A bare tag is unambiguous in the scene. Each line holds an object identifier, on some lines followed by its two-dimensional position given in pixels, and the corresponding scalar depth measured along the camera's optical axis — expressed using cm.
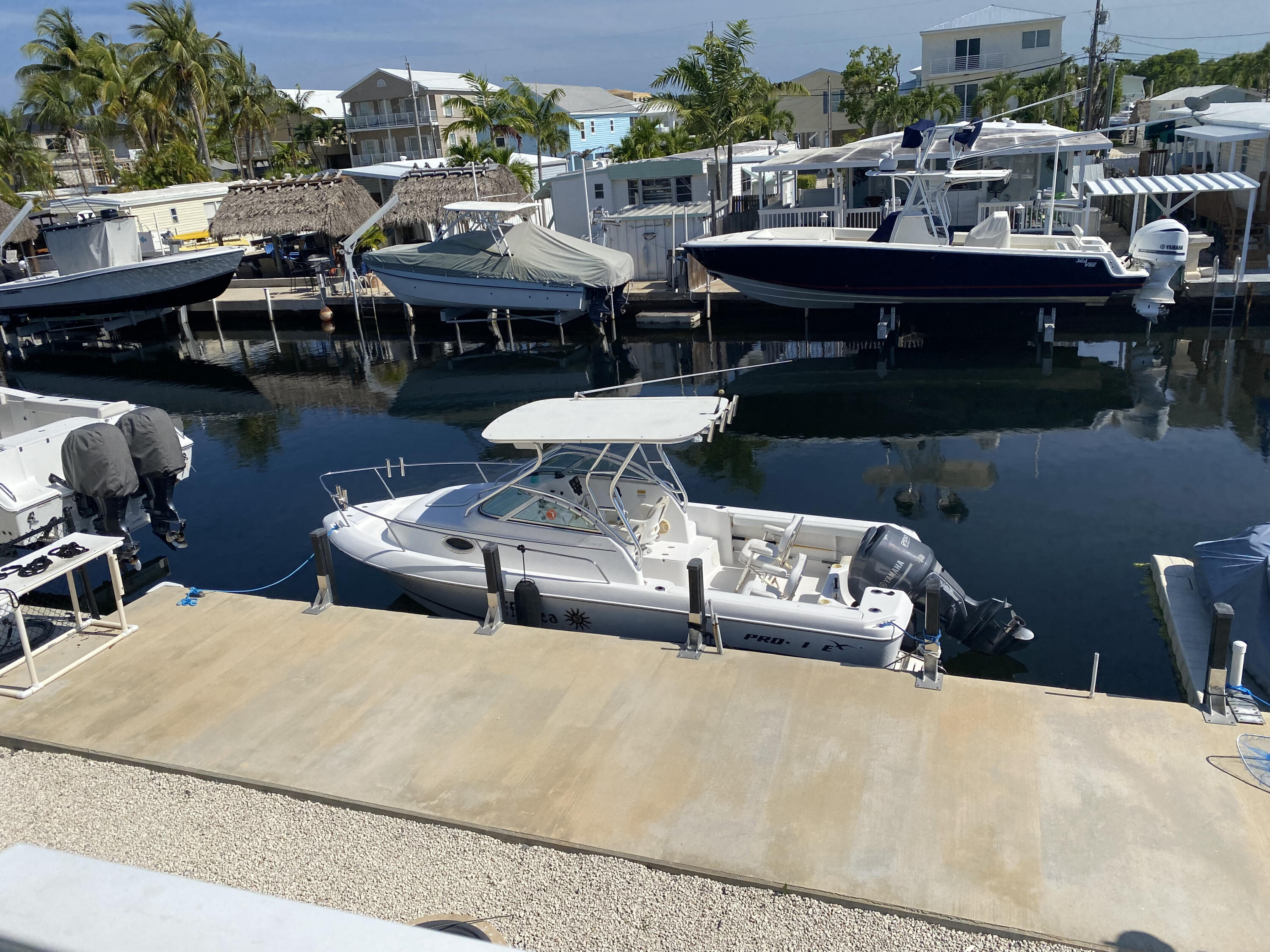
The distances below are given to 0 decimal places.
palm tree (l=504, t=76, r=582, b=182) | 4022
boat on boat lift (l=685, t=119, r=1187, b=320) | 2166
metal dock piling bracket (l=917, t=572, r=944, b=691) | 730
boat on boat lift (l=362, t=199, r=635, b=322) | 2509
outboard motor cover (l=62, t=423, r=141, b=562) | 1059
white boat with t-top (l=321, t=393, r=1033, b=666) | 854
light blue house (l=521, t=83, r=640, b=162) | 6031
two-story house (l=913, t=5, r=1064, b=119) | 5084
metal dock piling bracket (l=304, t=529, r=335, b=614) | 920
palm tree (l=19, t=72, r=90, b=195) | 5006
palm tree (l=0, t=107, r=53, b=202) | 4544
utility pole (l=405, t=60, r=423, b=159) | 4807
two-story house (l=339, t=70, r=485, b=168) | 5609
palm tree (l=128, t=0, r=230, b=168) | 4825
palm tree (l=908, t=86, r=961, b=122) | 4441
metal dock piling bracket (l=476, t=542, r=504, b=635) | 873
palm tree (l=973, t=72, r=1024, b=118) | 4741
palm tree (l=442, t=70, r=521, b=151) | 3938
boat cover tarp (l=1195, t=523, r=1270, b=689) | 843
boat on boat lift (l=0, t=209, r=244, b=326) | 2838
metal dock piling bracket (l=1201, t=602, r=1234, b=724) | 668
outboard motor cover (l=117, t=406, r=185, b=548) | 1122
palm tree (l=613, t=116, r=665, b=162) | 4088
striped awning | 2164
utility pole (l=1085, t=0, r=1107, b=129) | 3791
